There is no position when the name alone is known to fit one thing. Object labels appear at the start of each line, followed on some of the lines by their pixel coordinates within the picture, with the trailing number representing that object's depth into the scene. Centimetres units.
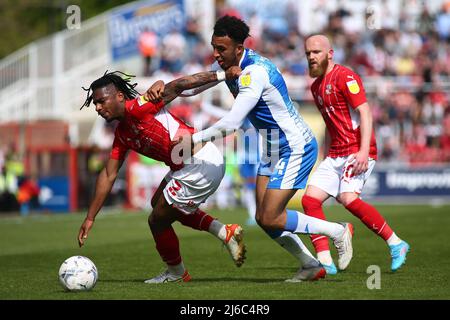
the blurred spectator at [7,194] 2466
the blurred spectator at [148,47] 2916
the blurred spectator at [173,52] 2980
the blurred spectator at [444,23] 3203
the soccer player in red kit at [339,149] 1018
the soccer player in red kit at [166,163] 920
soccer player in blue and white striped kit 893
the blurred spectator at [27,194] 2450
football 866
